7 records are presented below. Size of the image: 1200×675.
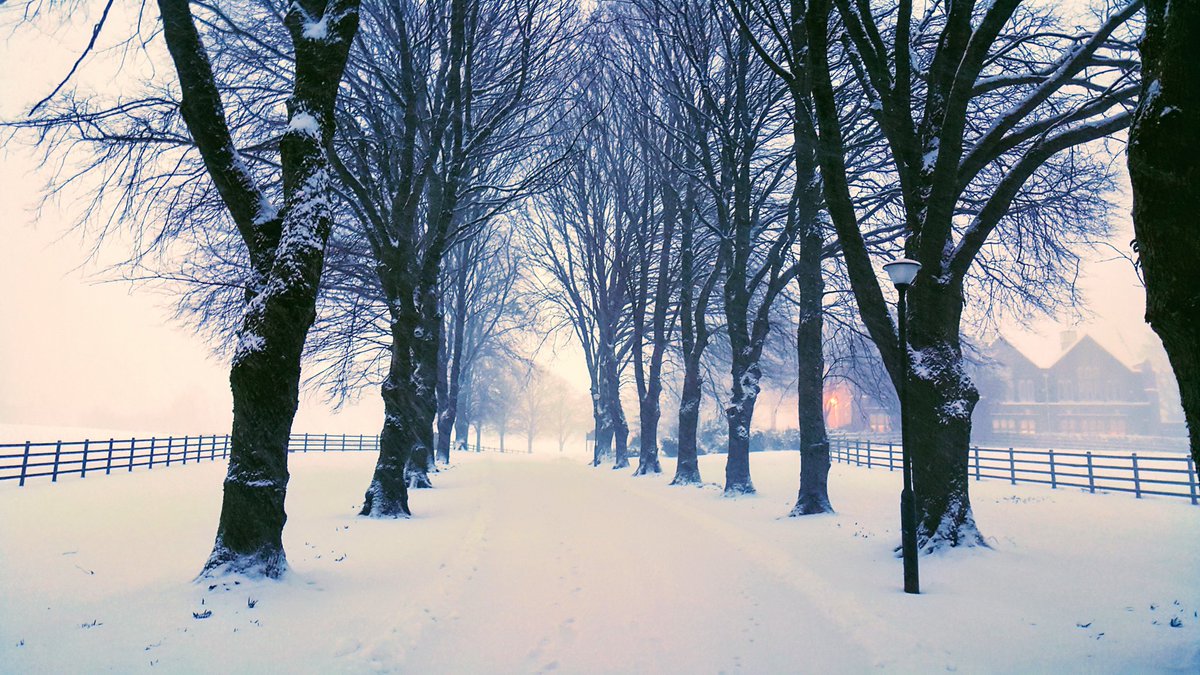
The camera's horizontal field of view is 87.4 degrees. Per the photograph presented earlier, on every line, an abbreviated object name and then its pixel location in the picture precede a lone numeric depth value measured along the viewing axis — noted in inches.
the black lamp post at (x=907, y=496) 257.9
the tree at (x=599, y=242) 873.5
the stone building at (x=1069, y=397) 2022.6
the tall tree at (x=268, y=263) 247.1
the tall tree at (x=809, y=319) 480.1
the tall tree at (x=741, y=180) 581.9
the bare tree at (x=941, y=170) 304.7
